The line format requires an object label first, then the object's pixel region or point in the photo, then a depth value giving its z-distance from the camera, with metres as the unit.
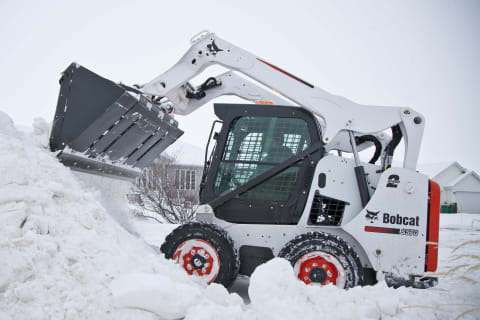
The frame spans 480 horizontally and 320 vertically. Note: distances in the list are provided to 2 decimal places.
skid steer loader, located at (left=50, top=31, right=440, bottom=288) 3.34
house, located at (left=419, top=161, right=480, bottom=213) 27.73
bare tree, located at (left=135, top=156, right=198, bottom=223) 9.20
